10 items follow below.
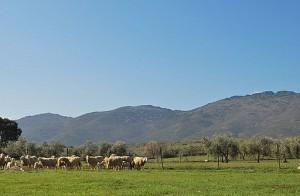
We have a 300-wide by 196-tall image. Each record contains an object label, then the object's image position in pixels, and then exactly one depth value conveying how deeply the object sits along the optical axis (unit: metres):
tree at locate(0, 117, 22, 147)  150.00
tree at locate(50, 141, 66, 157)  134.25
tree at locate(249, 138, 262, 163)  143.45
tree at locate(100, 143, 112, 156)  138.52
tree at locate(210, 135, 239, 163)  130.00
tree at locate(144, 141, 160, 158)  138.50
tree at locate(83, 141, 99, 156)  140.45
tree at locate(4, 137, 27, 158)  129.62
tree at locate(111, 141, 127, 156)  138.18
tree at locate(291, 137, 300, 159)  141.62
